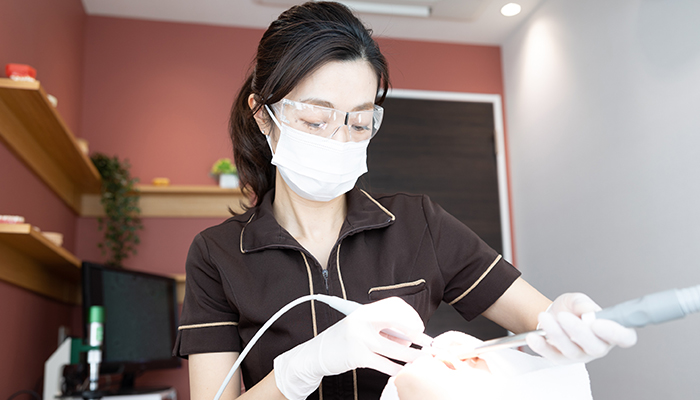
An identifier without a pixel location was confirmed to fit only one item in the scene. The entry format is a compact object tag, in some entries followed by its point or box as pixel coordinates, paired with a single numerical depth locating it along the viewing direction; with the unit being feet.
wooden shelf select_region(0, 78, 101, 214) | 6.44
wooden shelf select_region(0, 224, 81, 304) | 6.29
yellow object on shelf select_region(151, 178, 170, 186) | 10.91
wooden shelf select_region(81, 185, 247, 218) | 10.82
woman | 3.72
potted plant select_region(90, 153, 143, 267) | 10.12
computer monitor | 8.09
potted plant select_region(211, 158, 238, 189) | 10.96
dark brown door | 12.34
